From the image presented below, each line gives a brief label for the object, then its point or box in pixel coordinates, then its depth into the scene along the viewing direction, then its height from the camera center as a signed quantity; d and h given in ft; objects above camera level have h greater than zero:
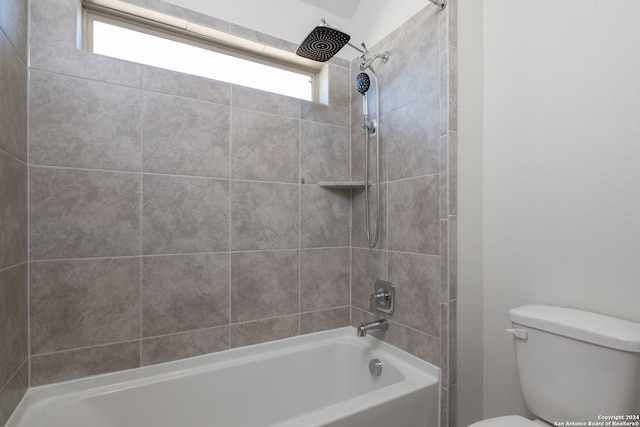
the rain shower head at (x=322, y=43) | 4.42 +2.68
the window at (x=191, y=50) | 4.73 +2.95
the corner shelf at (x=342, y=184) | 5.70 +0.64
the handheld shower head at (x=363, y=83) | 5.29 +2.34
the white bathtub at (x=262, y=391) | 3.84 -2.52
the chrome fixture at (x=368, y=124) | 5.31 +1.71
